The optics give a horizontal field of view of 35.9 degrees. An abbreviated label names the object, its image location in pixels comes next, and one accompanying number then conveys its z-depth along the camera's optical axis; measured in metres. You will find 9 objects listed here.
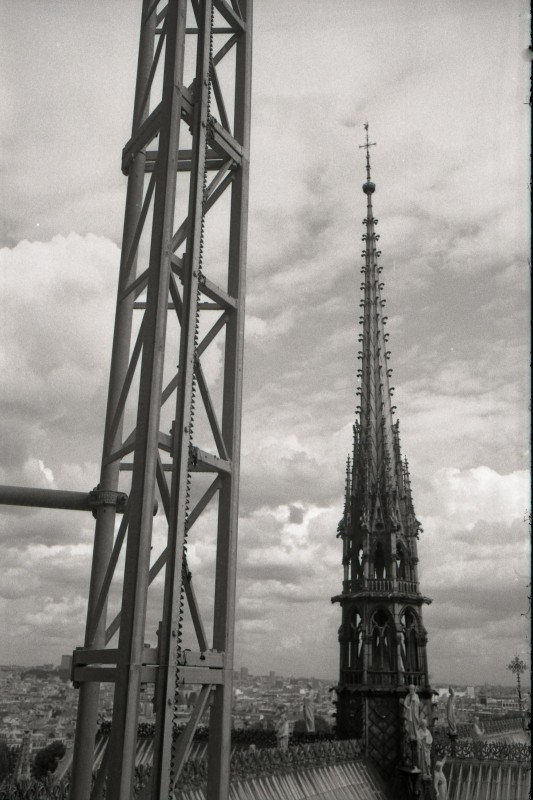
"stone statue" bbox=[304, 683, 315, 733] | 35.34
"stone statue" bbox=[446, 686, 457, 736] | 31.16
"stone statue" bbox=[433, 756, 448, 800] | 30.62
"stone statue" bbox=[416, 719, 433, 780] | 30.53
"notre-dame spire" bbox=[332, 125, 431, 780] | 35.41
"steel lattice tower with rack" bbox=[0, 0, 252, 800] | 7.91
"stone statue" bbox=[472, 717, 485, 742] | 41.69
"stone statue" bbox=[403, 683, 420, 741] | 30.45
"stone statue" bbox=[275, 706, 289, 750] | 28.97
